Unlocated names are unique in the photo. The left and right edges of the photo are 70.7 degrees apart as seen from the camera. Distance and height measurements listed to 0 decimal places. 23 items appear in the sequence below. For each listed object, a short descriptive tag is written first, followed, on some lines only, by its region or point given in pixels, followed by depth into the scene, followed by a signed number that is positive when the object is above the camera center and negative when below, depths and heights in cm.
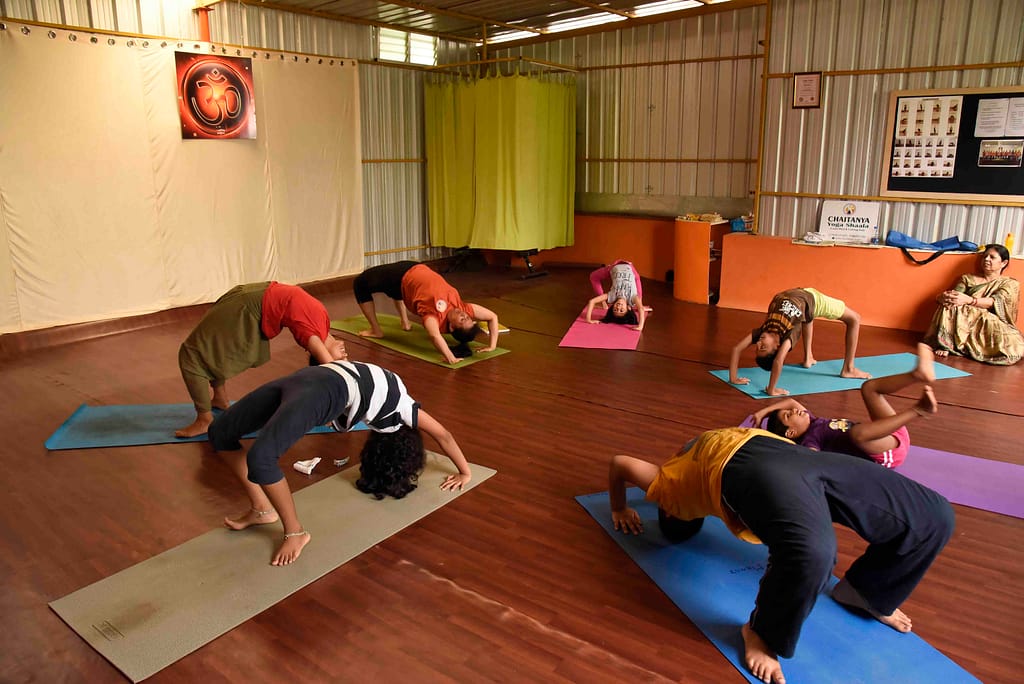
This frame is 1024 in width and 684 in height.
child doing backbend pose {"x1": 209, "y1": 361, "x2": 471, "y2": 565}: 302 -109
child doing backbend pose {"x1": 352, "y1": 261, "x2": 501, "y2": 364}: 612 -101
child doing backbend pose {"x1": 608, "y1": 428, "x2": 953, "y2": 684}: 243 -116
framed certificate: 751 +95
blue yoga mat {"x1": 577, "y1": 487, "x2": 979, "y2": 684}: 257 -168
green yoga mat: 638 -148
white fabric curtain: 651 -2
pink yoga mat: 675 -147
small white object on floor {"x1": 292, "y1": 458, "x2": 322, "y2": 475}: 415 -161
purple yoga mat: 378 -161
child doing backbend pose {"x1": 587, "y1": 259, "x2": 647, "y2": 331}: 733 -115
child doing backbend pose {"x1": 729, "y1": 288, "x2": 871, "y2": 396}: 519 -104
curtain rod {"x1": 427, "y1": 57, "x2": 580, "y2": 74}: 906 +152
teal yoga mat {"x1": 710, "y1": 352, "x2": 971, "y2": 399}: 552 -152
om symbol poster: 744 +88
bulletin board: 668 +35
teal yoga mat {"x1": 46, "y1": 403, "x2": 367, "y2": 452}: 457 -159
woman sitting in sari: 622 -117
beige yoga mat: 276 -168
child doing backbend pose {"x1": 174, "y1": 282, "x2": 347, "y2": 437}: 458 -95
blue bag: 693 -59
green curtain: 941 +30
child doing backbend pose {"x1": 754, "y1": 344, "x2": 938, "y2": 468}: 317 -116
